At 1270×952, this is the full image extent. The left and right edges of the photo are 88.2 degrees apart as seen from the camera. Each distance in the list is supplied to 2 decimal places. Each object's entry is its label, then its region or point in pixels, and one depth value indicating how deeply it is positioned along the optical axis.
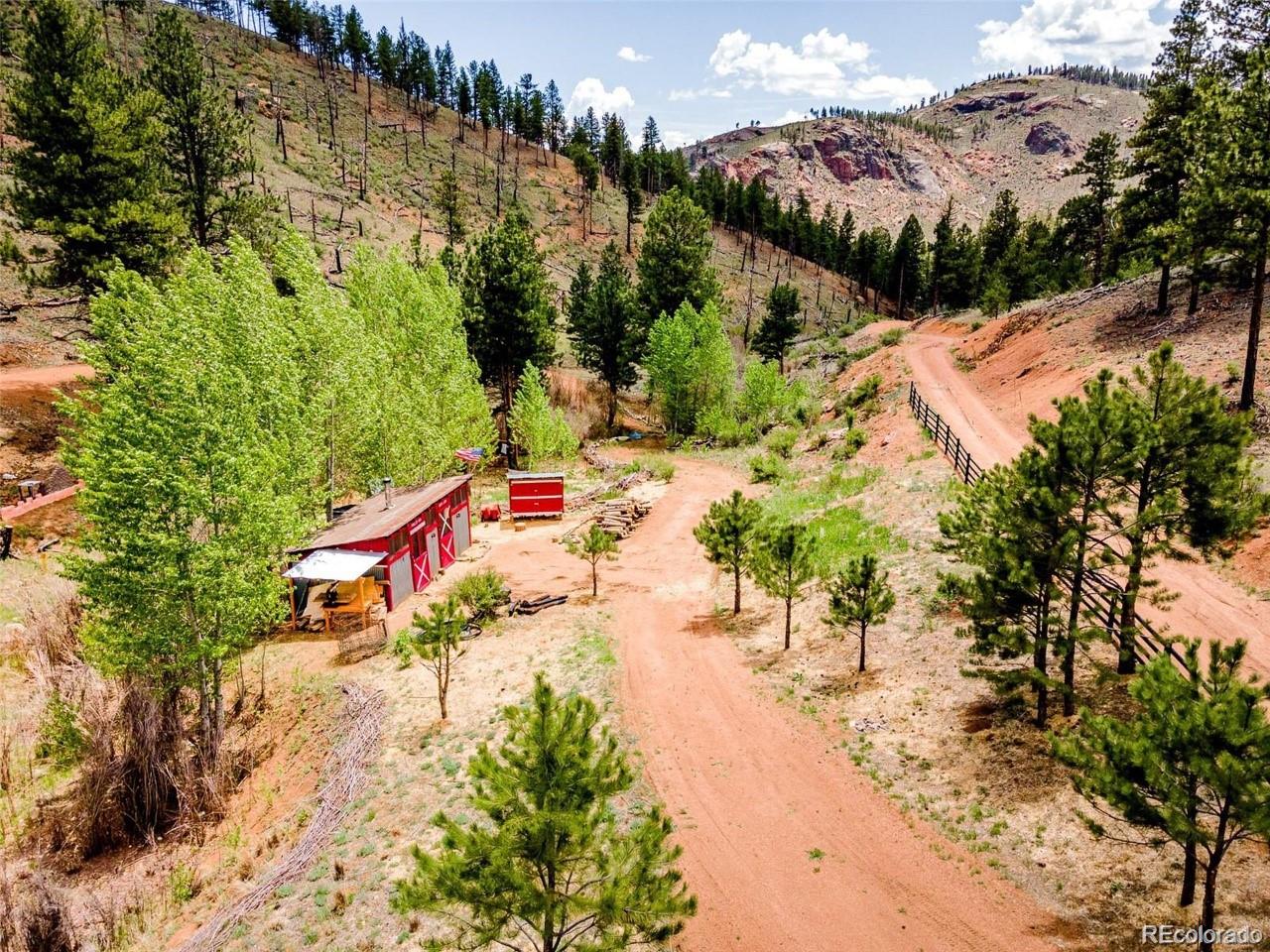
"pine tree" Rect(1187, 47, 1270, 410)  20.66
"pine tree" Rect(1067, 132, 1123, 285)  50.50
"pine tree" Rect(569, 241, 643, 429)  56.53
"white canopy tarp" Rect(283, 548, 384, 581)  20.83
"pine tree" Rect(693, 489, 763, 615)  22.25
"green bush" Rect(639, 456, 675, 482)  43.44
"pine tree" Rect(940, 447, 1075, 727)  12.69
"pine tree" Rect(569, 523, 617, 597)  25.16
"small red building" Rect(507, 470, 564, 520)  36.72
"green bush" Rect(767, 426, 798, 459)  45.97
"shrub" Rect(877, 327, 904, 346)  69.13
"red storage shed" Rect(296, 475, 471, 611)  23.31
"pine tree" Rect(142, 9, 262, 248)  33.22
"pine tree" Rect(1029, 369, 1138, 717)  12.16
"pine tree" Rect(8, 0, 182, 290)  28.14
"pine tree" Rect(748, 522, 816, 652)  19.73
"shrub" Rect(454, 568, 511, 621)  23.48
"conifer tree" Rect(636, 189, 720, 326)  60.69
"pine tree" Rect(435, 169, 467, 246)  86.31
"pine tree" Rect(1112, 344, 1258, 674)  12.12
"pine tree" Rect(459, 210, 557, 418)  46.47
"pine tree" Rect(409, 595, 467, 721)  17.31
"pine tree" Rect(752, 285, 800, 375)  63.62
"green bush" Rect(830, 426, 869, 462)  40.11
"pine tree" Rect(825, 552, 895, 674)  17.16
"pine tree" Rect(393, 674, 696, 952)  7.48
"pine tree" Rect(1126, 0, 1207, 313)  32.56
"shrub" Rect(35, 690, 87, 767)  15.82
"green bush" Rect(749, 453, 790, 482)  40.75
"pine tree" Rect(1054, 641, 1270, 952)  7.55
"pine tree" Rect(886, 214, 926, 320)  106.69
